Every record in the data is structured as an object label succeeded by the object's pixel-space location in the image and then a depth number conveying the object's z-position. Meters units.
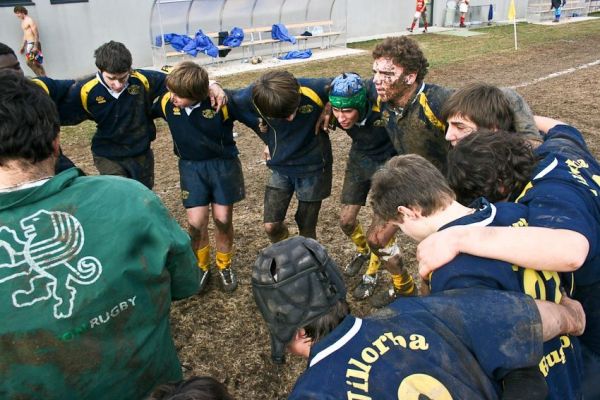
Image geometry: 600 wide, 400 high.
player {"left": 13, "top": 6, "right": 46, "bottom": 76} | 13.29
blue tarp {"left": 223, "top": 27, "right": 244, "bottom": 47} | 16.50
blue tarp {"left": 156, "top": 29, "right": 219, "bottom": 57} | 15.60
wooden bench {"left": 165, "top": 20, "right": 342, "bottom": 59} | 16.60
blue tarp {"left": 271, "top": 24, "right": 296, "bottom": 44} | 17.64
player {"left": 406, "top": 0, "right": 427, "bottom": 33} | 23.30
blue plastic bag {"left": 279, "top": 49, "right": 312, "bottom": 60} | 17.36
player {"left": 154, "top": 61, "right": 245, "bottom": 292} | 3.97
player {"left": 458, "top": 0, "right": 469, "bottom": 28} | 24.52
